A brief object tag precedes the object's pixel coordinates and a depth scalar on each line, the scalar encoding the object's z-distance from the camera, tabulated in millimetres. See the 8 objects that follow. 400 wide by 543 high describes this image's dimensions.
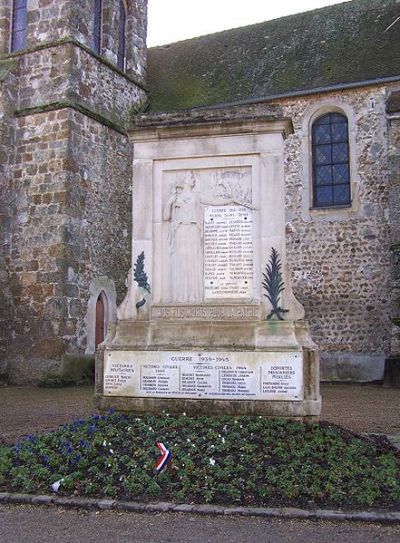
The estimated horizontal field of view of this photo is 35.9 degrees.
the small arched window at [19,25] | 15805
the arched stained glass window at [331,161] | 15430
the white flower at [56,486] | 4738
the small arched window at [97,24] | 16266
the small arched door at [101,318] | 14797
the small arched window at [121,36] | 17406
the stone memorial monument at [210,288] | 6473
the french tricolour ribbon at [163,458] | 4978
